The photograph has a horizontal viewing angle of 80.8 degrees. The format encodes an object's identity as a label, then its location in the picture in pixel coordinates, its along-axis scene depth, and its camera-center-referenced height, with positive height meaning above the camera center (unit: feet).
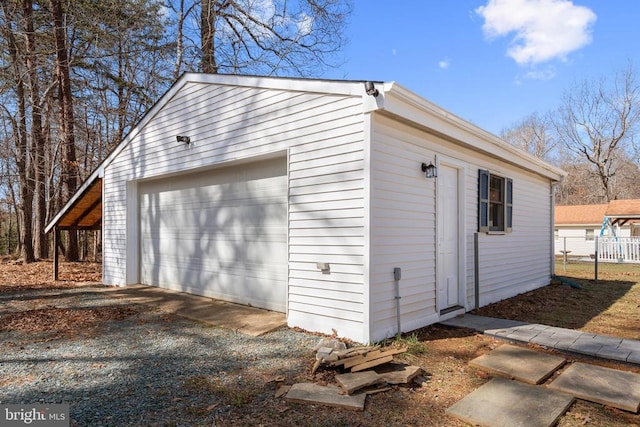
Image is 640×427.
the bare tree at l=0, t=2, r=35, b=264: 35.96 +10.73
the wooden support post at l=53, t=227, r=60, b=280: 31.32 -3.67
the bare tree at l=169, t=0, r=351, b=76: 41.50 +20.61
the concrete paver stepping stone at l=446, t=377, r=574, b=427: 8.75 -4.90
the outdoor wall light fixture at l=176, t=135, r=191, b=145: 22.86 +4.47
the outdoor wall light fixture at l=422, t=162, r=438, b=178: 17.07 +1.88
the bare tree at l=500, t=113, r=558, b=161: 102.93 +21.63
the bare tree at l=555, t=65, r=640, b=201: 85.51 +20.01
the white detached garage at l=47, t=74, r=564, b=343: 14.71 +0.43
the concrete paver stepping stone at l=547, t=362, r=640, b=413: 9.73 -4.95
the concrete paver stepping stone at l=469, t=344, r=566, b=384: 11.38 -5.01
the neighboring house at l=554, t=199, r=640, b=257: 80.38 -3.66
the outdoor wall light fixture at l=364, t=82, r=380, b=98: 13.79 +4.50
